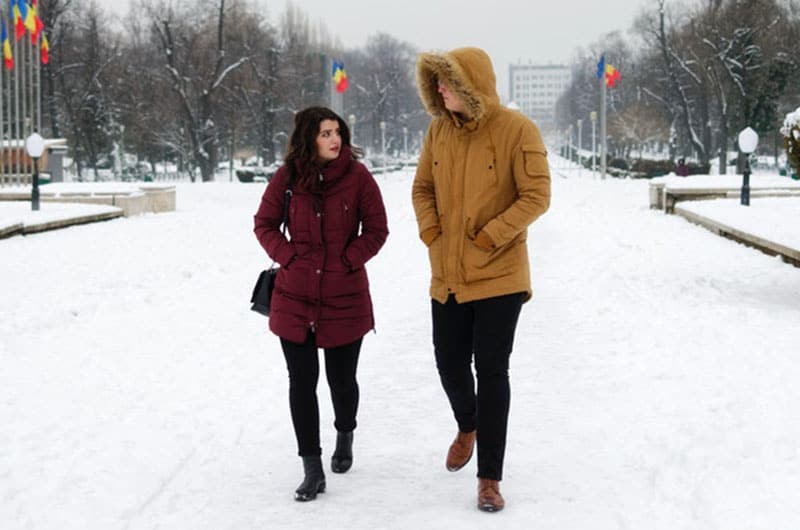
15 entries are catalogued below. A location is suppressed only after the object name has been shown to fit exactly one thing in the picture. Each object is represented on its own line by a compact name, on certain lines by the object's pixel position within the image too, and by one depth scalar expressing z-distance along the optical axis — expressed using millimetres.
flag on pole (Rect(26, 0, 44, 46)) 28906
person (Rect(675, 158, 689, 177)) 39812
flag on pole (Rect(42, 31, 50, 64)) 33588
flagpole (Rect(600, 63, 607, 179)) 47531
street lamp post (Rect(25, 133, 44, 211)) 20797
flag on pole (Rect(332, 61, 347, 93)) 49656
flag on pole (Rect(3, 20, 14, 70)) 30047
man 4258
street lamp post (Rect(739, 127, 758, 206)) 20344
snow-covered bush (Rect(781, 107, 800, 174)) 9516
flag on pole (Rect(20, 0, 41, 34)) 28703
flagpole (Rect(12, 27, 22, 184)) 28344
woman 4438
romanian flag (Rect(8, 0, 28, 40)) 28688
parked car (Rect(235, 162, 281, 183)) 50438
